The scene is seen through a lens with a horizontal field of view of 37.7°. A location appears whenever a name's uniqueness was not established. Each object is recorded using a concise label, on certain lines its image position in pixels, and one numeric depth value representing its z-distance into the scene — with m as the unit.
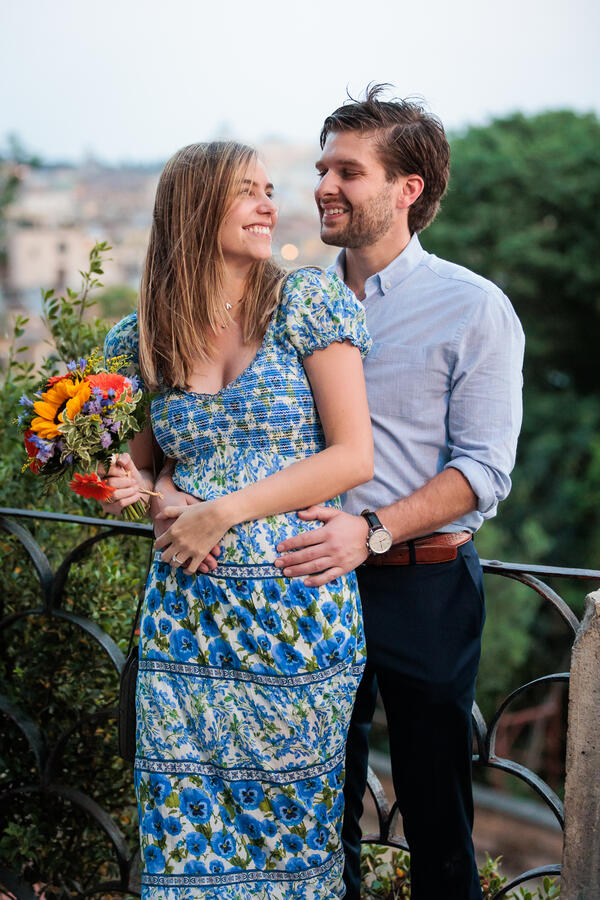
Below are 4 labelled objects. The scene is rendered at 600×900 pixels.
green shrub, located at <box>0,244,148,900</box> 2.89
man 2.06
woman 1.93
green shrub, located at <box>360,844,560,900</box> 2.66
